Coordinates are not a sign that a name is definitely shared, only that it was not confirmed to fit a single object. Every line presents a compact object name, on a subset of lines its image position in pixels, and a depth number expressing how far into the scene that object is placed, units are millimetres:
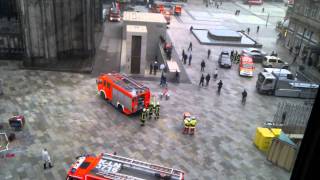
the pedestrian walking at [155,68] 38919
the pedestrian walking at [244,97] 33750
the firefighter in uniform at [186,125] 27375
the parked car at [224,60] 44216
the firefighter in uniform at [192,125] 27422
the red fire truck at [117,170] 18359
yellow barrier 25656
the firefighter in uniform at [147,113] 29297
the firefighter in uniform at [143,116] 28312
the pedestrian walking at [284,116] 29427
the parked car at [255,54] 48312
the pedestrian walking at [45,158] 21583
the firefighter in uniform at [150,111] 29558
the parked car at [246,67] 42041
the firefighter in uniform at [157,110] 29406
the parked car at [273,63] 46469
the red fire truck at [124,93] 28962
